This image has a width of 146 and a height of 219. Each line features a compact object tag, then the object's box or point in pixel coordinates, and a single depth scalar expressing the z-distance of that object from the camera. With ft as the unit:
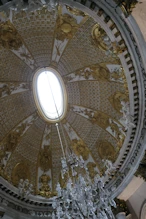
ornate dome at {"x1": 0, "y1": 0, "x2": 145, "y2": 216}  27.53
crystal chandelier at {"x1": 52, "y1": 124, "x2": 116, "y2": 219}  19.90
